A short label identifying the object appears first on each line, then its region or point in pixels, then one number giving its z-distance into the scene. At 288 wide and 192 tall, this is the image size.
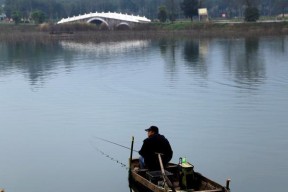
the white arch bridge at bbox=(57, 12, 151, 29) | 131.50
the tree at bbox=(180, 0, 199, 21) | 126.31
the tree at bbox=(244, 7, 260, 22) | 108.88
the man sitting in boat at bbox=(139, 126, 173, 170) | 17.89
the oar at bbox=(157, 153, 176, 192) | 15.86
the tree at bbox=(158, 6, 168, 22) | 124.19
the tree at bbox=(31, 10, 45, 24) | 134.62
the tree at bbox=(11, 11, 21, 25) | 132.88
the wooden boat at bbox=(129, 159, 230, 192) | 16.35
